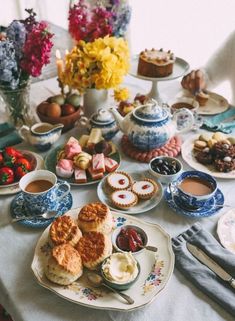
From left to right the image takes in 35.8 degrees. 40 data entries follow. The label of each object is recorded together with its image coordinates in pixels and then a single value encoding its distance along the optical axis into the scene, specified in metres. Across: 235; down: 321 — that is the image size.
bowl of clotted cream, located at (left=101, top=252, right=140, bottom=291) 0.76
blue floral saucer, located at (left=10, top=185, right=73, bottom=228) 0.96
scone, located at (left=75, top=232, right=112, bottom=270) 0.80
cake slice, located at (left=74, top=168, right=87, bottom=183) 1.10
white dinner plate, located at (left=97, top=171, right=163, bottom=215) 1.00
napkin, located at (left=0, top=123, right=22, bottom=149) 1.30
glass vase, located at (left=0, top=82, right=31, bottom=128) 1.27
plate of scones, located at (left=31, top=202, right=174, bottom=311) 0.76
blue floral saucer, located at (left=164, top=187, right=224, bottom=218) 0.98
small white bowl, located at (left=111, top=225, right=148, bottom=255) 0.86
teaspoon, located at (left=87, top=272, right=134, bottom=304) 0.75
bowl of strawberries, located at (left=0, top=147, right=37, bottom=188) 1.09
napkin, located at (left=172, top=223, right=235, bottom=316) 0.77
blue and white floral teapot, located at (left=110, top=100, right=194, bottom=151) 1.17
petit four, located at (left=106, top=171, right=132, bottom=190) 1.06
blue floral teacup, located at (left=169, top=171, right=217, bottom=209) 0.98
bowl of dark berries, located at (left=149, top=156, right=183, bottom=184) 1.08
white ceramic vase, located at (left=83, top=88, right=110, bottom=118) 1.40
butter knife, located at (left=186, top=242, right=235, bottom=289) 0.80
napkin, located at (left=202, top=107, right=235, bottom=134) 1.34
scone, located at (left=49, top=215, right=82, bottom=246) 0.84
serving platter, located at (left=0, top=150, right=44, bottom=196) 1.08
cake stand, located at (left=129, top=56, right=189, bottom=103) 1.49
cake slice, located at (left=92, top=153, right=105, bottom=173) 1.11
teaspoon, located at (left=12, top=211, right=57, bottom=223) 0.96
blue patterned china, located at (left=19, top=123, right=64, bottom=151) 1.23
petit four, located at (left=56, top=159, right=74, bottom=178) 1.12
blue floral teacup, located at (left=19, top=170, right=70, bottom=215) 0.96
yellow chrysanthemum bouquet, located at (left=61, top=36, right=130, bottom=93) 1.24
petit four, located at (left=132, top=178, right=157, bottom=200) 1.03
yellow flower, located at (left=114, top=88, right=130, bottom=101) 1.42
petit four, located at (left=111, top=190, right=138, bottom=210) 1.00
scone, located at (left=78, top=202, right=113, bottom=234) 0.88
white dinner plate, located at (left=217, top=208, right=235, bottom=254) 0.89
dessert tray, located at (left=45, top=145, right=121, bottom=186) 1.12
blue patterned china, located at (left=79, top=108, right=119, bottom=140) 1.29
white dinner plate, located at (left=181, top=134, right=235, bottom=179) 1.13
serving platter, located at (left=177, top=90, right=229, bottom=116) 1.46
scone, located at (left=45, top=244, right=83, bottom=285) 0.77
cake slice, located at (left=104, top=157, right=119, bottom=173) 1.14
